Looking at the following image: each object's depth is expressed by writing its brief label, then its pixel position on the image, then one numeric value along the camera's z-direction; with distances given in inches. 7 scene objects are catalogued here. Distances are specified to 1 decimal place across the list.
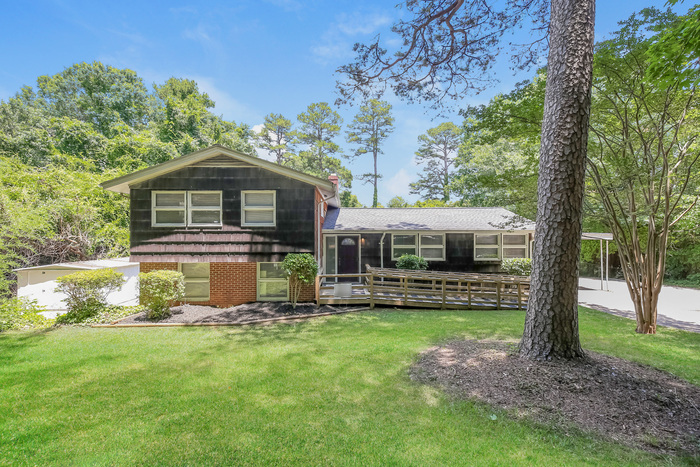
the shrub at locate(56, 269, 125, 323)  312.5
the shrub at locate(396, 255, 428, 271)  508.1
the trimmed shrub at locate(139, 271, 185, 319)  318.3
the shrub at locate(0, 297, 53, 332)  291.4
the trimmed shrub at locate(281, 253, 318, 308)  363.6
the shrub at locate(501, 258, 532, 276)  494.3
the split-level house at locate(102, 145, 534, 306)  380.8
